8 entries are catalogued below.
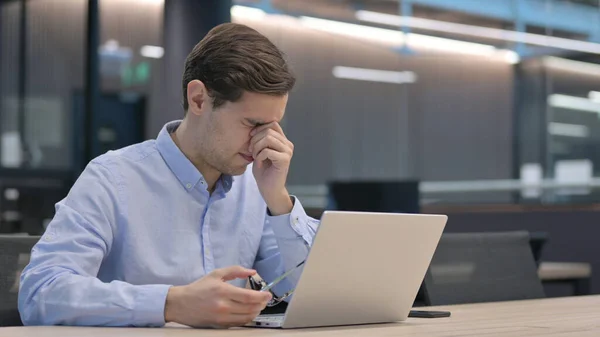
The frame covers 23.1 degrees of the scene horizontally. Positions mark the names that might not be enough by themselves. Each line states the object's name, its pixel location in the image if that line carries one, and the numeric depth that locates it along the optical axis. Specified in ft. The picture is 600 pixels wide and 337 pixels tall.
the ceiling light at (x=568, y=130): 37.98
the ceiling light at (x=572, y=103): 37.94
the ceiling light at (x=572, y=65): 38.57
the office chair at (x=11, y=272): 10.19
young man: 9.50
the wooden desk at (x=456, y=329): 8.08
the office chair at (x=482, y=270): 13.41
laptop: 8.22
